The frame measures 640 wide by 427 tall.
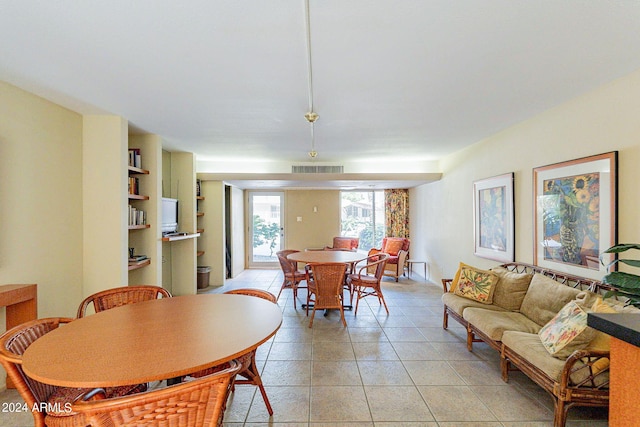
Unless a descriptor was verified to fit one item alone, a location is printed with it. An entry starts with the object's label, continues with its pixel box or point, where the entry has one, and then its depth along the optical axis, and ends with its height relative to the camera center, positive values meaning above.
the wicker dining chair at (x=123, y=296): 2.18 -0.66
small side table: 6.17 -1.28
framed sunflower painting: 2.31 -0.04
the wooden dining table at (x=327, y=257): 4.19 -0.71
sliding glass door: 7.76 -0.14
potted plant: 1.77 -0.46
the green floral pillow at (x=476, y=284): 3.15 -0.83
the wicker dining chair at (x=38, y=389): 1.25 -0.82
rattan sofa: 1.77 -1.01
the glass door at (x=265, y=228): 7.56 -0.40
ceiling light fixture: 1.52 +1.03
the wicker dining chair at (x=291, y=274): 4.29 -0.94
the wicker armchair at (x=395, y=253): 6.04 -0.91
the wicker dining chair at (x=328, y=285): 3.52 -0.91
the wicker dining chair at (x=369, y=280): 4.00 -0.99
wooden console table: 2.22 -0.74
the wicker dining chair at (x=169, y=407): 0.95 -0.68
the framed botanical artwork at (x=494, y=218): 3.46 -0.10
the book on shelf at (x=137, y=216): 3.43 -0.03
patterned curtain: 7.30 +0.01
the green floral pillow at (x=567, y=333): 1.90 -0.85
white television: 4.03 -0.03
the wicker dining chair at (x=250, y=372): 1.74 -1.05
